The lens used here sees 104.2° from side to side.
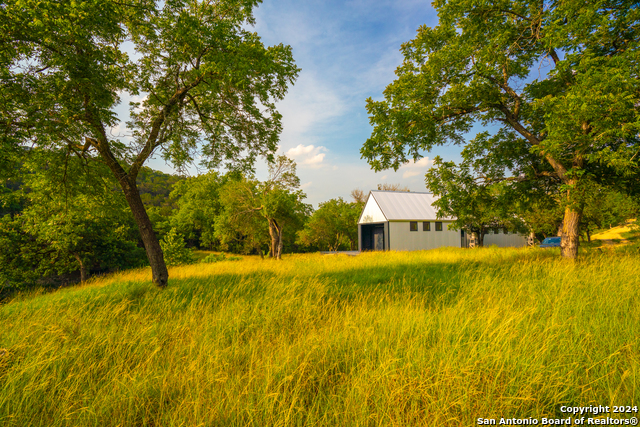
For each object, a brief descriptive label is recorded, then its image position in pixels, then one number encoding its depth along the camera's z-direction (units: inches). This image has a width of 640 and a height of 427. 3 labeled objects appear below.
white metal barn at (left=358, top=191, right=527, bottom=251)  960.3
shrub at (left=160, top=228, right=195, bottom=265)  677.3
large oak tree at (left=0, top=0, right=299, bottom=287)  188.2
